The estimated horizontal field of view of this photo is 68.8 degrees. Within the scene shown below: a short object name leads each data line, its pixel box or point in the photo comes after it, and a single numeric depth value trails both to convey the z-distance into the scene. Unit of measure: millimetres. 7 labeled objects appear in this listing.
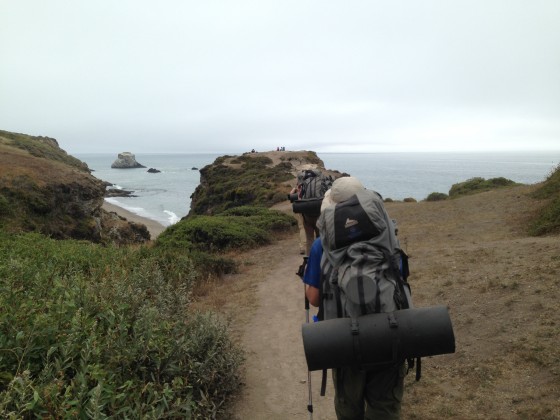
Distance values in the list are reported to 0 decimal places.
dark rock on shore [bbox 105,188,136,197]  70350
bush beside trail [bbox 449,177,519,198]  25691
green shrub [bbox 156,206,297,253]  11828
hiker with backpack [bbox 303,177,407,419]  2600
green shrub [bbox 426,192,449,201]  25931
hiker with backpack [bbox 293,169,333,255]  6730
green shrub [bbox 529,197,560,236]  10219
